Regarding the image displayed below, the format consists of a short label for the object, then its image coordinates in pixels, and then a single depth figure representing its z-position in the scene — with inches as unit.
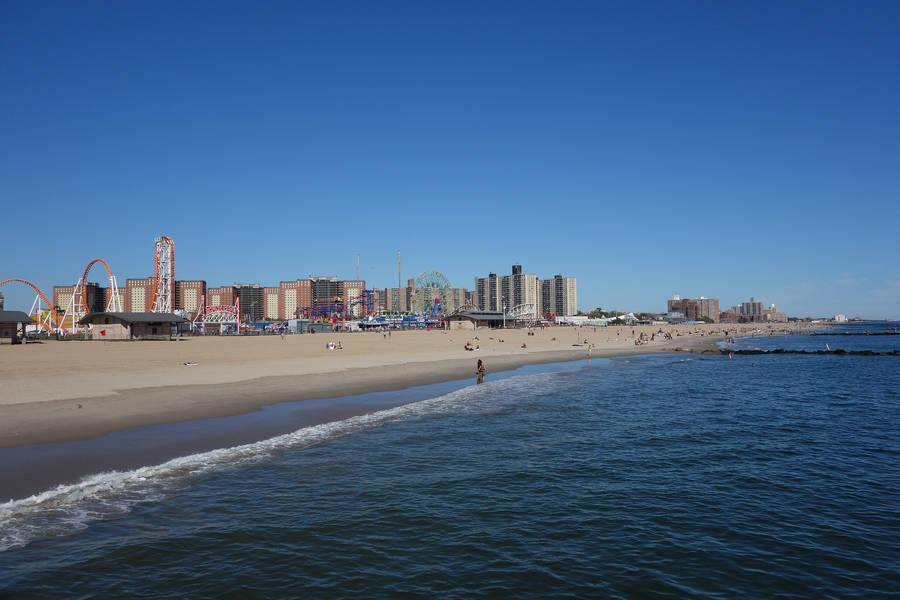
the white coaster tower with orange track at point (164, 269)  4128.9
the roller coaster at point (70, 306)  3860.7
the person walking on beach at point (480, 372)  1414.9
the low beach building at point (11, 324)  2333.8
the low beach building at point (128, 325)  2679.6
